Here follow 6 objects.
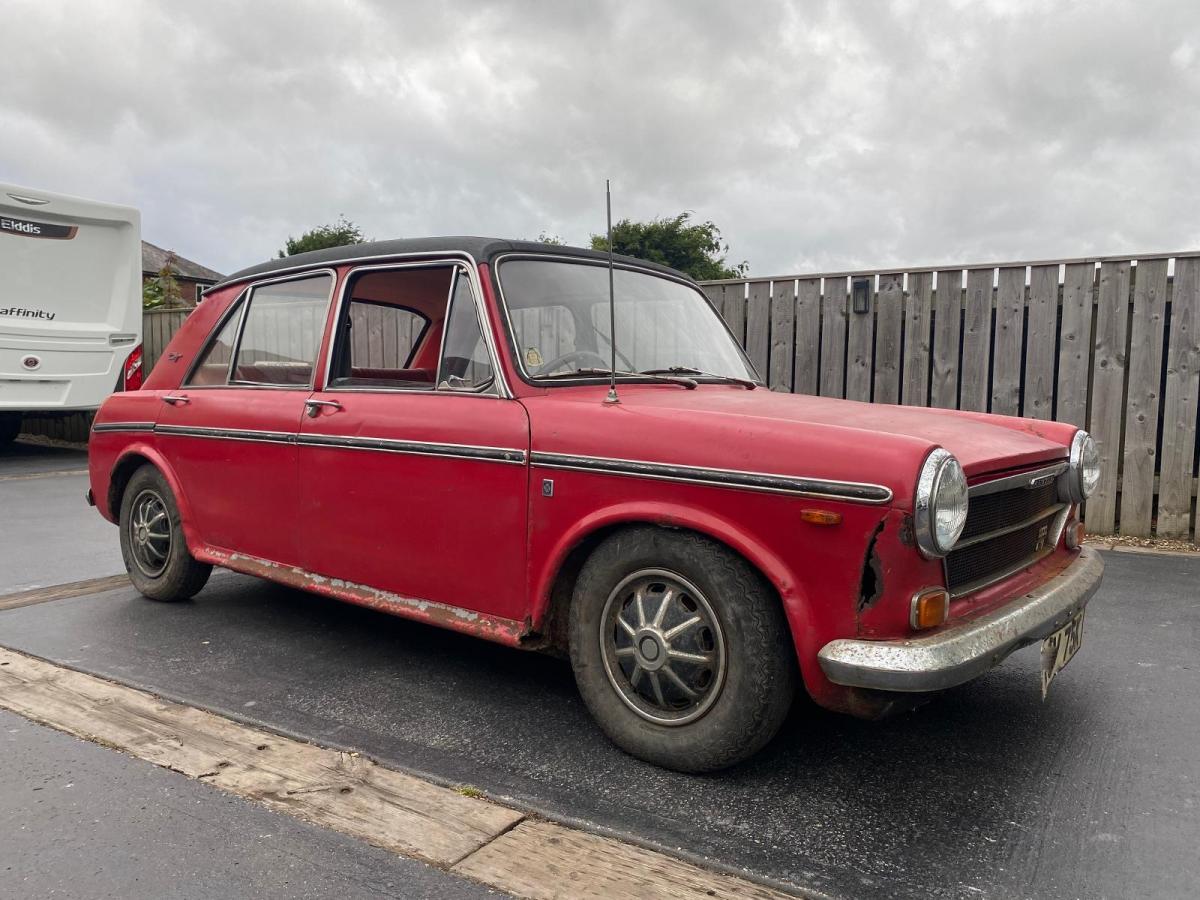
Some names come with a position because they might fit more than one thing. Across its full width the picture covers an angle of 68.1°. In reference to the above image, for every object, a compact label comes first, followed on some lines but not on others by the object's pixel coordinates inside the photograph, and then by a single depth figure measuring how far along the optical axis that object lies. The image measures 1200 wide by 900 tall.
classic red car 2.33
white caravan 10.16
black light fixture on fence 6.88
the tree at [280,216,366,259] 47.91
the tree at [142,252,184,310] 29.89
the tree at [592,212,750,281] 41.91
